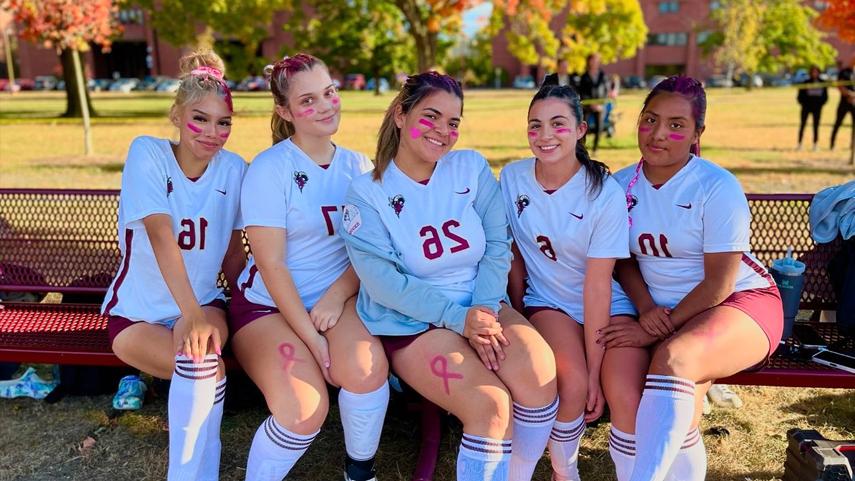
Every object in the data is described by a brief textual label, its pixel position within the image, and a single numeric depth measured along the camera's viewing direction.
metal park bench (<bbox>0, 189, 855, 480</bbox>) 3.32
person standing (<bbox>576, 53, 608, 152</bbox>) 14.84
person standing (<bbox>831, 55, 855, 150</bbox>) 12.91
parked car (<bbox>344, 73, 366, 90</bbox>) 53.72
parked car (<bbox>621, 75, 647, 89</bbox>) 61.31
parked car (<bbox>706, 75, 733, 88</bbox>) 55.97
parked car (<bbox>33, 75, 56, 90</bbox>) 61.91
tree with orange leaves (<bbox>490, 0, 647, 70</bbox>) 29.92
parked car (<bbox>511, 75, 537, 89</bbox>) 66.26
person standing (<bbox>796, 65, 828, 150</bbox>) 13.66
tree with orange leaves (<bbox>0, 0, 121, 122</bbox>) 13.85
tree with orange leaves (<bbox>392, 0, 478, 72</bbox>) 12.00
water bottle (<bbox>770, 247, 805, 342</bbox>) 3.15
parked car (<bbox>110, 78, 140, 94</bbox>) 59.69
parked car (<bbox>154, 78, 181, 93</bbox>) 56.09
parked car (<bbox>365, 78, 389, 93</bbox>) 52.98
